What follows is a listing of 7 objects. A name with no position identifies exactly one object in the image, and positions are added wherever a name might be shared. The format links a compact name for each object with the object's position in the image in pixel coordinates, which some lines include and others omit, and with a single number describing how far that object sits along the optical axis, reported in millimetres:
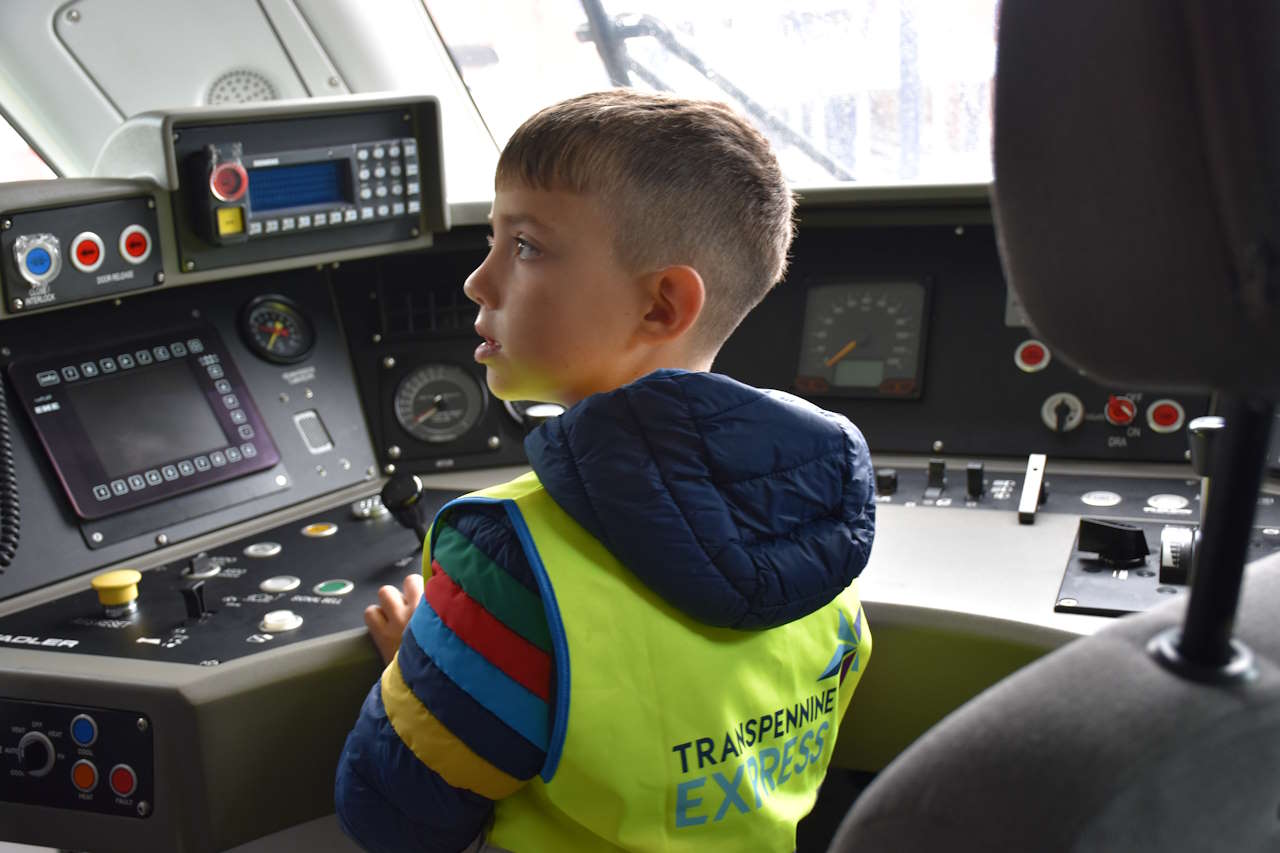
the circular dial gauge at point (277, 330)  1908
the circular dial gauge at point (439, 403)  2037
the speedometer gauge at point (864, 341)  2061
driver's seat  469
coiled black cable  1579
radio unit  1694
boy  1066
